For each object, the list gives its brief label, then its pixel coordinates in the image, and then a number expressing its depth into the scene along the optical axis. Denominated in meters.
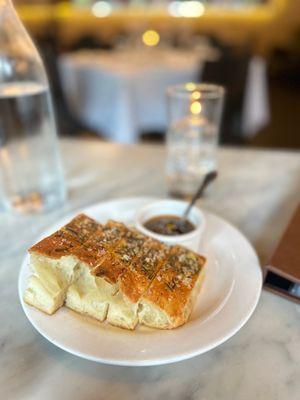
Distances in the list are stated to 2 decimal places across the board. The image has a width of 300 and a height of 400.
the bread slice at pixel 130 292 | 0.37
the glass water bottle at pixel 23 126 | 0.63
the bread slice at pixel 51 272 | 0.39
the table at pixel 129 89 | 1.78
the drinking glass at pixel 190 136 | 0.70
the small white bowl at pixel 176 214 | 0.48
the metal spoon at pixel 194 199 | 0.54
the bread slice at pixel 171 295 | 0.37
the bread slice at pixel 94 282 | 0.38
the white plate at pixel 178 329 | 0.34
